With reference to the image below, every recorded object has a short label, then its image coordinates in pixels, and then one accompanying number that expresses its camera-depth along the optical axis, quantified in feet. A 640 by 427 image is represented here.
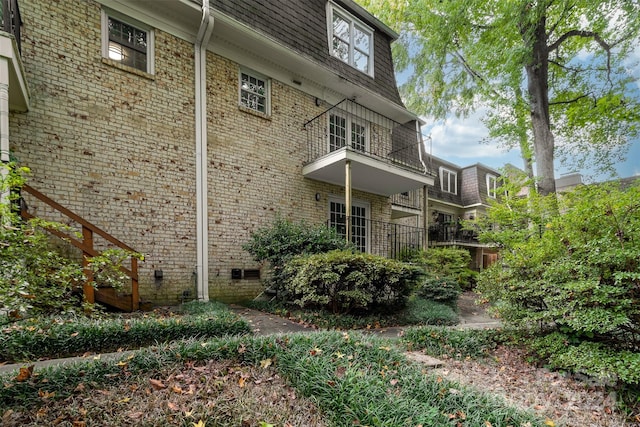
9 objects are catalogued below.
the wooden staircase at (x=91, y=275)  14.53
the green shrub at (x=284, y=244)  21.17
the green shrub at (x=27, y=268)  6.45
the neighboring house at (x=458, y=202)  53.67
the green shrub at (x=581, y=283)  10.71
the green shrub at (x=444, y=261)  32.37
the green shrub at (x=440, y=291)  24.45
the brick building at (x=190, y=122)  17.43
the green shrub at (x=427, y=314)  19.79
